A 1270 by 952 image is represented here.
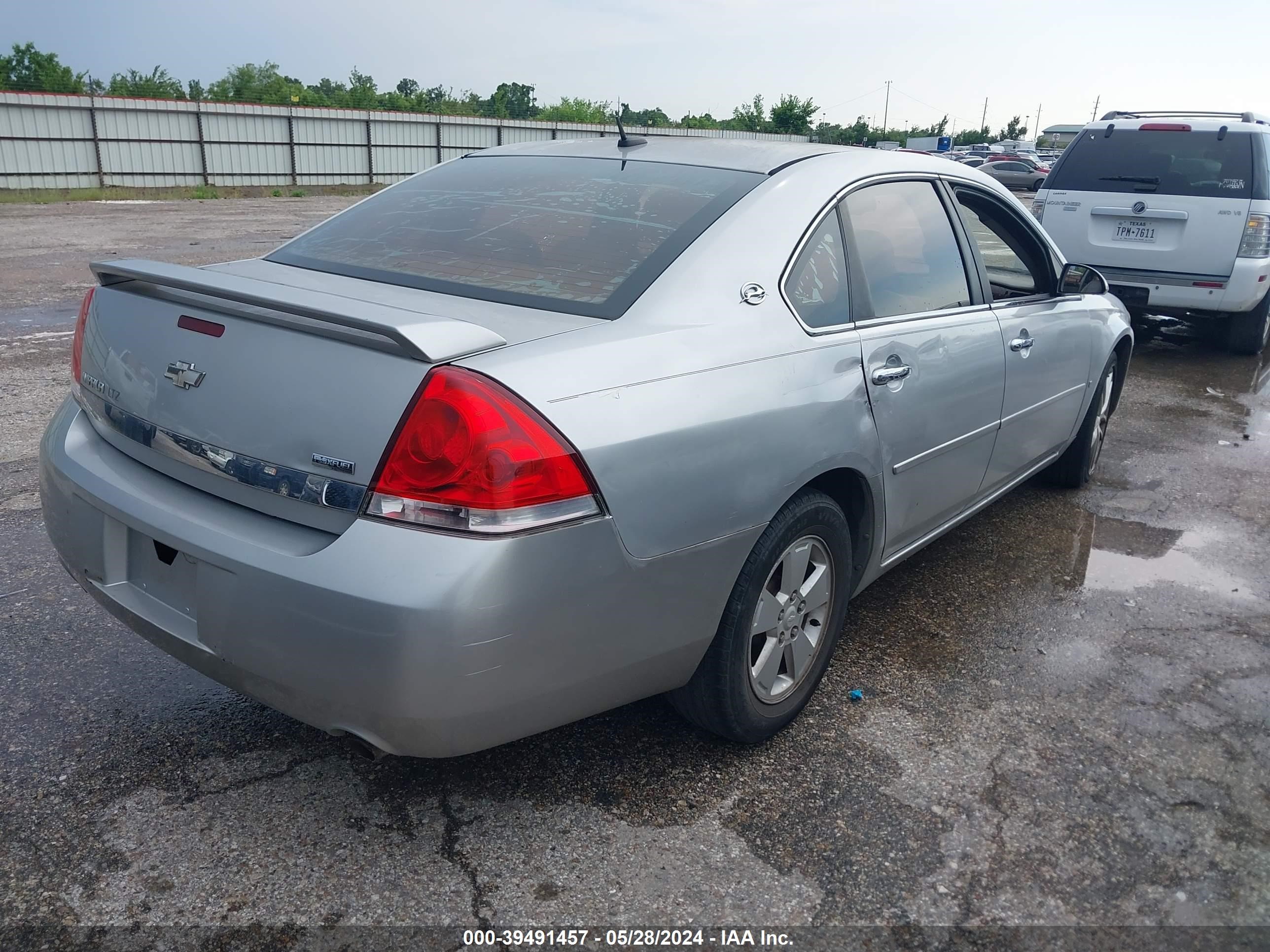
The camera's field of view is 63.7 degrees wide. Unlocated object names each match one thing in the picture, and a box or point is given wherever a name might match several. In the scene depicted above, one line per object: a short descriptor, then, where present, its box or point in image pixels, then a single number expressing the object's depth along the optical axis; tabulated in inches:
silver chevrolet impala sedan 78.8
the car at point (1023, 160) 1533.0
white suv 310.7
